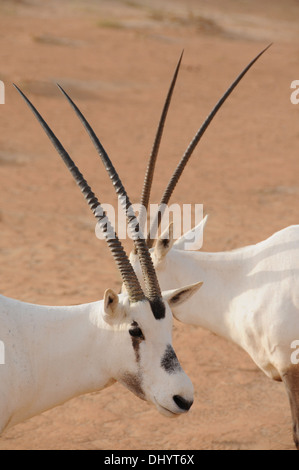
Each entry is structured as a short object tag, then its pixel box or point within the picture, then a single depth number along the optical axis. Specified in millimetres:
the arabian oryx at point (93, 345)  6328
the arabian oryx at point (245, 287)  8953
